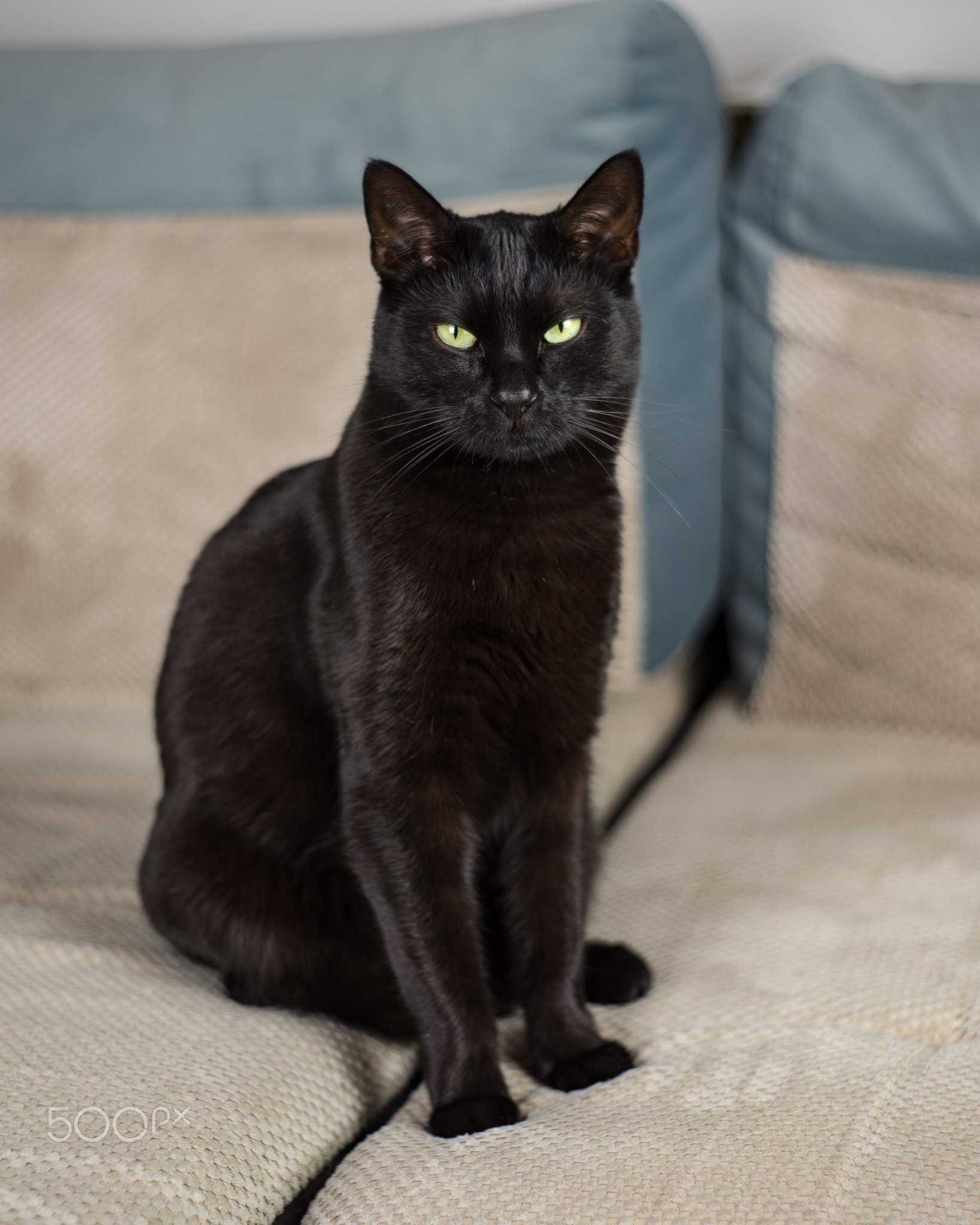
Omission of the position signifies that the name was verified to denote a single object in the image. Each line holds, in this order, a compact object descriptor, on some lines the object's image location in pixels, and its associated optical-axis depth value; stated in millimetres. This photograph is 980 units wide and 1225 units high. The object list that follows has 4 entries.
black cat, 863
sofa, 1206
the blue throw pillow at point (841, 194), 1285
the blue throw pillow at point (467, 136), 1330
